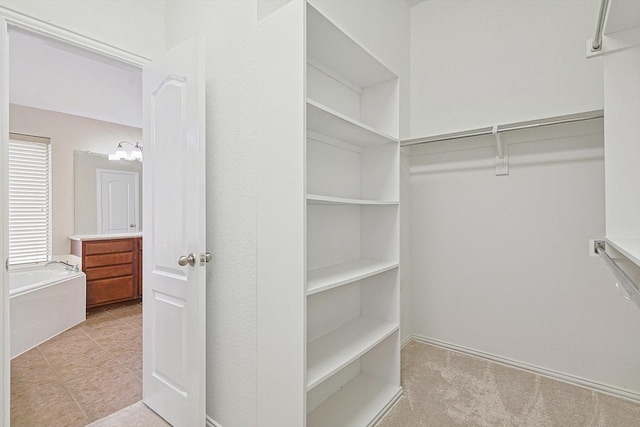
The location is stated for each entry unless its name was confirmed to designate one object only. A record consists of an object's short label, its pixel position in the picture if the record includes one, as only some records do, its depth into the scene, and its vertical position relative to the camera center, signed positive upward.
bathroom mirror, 4.38 +0.25
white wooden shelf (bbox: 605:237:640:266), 0.79 -0.10
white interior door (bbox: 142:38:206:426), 1.60 -0.11
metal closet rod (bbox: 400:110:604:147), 1.85 +0.55
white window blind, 3.84 +0.19
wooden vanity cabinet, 3.94 -0.68
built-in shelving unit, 1.71 -0.11
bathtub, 2.80 -0.85
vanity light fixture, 4.62 +0.89
